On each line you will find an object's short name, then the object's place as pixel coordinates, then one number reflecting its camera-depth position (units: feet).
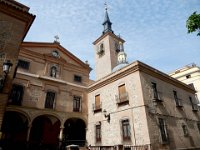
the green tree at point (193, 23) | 21.80
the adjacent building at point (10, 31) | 24.84
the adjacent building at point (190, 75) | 85.49
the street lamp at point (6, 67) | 22.00
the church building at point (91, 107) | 43.86
